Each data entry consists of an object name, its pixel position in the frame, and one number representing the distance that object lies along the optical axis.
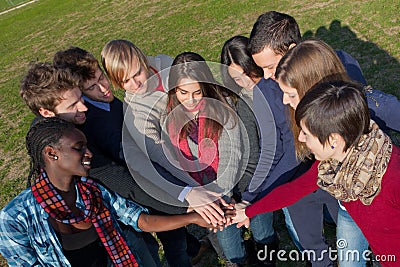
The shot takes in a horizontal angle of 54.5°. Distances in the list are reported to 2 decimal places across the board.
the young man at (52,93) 2.73
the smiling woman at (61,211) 2.39
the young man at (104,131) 2.76
